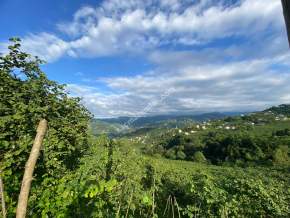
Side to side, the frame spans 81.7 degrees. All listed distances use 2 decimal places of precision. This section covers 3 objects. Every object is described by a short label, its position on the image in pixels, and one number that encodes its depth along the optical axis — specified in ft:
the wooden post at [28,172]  4.73
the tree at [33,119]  12.85
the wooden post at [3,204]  5.22
